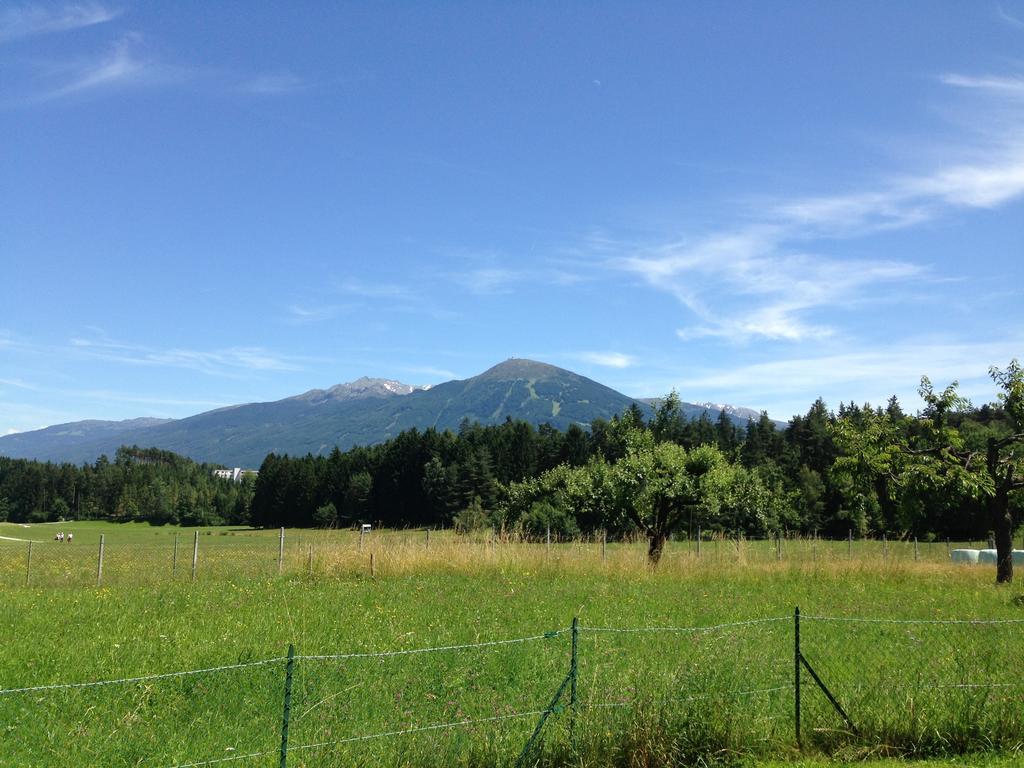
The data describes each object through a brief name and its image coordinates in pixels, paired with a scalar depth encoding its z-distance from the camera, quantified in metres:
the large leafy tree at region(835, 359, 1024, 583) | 21.30
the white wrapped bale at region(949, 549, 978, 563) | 33.09
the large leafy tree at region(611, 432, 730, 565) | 24.97
